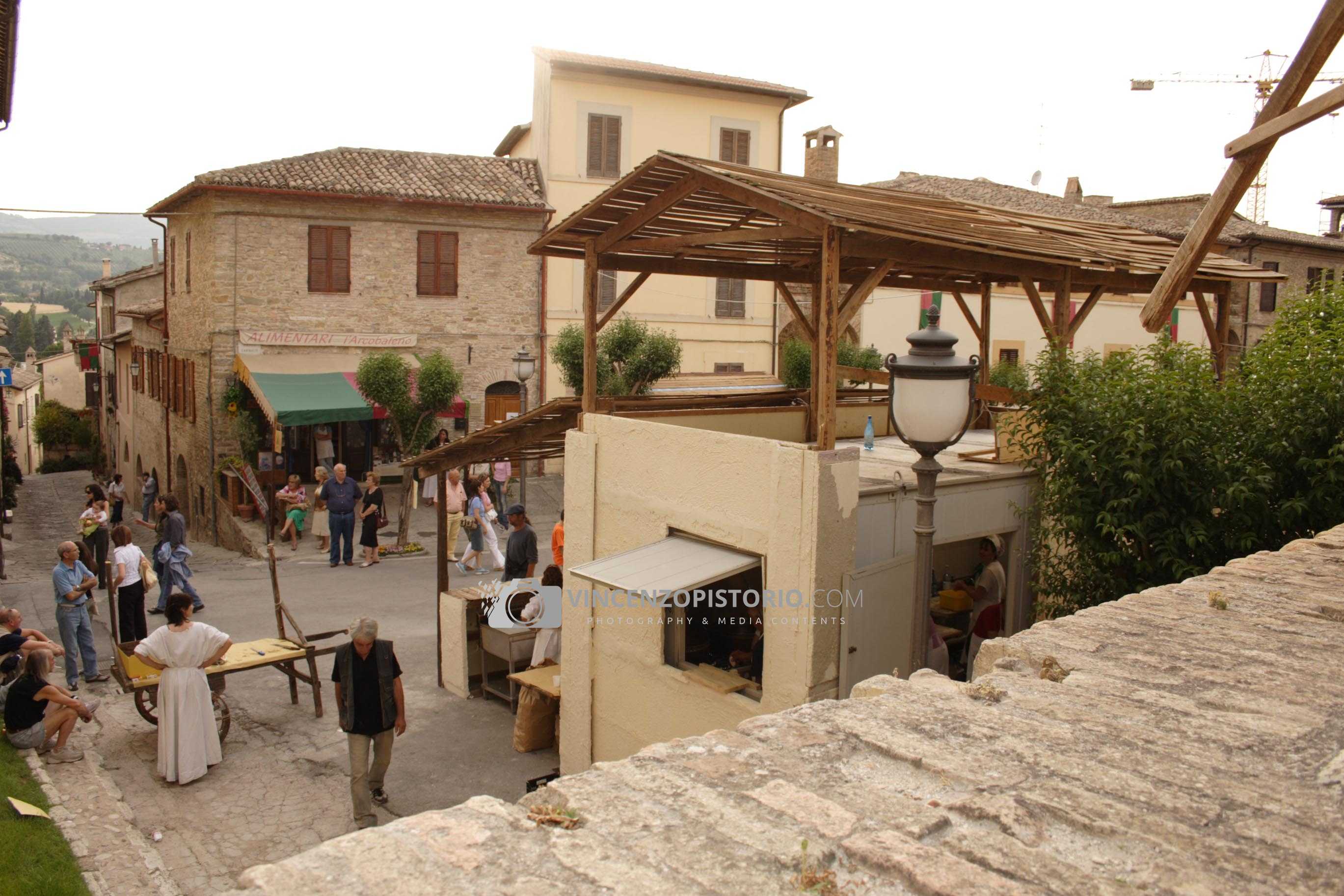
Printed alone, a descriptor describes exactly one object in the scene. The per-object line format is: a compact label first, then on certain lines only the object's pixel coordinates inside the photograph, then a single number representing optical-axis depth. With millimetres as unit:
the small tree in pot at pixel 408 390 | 20266
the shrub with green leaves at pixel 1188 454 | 6715
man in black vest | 7781
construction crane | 46781
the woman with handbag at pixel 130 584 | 11812
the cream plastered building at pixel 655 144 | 25406
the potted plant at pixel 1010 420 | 8438
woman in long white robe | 8539
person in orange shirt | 11820
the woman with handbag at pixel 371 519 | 17094
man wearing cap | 11883
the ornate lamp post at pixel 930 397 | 5426
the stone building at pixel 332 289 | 21938
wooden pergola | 7418
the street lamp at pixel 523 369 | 17031
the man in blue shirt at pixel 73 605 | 10602
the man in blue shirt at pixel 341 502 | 16984
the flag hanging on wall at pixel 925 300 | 26519
